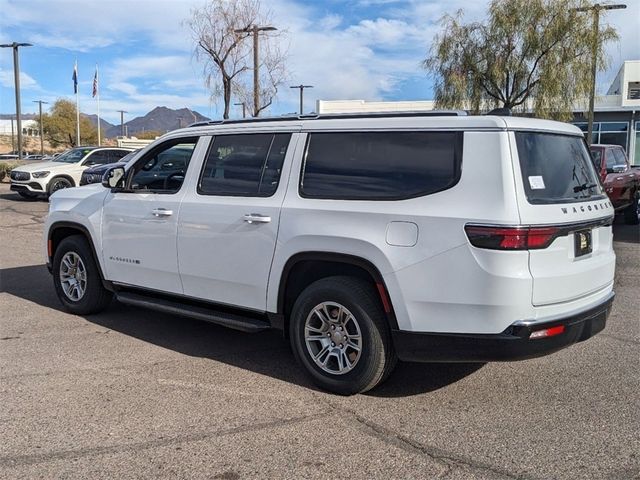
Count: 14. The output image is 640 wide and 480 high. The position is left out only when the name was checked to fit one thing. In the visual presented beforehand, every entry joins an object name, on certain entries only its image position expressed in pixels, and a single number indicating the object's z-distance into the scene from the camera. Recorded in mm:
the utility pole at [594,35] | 18564
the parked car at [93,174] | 17712
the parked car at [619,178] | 12156
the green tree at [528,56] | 19047
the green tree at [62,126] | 78938
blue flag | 43062
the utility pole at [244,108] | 25281
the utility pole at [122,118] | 90312
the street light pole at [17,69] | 29125
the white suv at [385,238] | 3713
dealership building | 33344
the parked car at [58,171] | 18359
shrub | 26453
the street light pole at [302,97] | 48562
